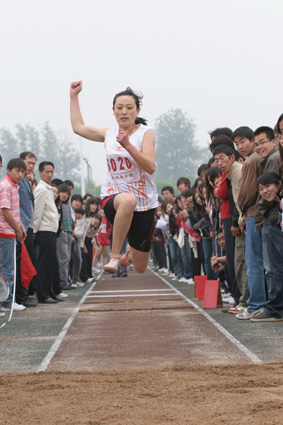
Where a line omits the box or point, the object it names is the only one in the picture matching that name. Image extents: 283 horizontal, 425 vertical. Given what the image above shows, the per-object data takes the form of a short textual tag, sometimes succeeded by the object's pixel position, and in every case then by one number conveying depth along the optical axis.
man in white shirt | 10.99
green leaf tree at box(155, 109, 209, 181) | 123.50
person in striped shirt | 9.09
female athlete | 5.82
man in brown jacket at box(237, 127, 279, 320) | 7.96
